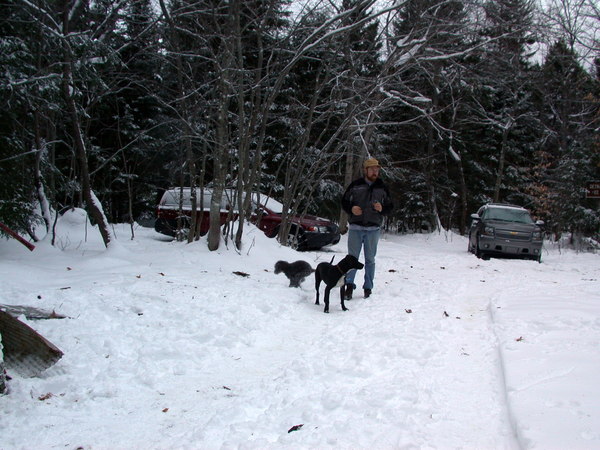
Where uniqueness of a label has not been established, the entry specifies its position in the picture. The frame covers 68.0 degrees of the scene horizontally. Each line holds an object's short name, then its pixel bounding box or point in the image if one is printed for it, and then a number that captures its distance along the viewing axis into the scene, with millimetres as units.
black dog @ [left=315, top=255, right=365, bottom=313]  6152
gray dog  7137
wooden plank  3449
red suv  12773
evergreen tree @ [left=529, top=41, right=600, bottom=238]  18203
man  6742
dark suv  13031
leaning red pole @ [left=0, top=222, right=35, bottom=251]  6133
